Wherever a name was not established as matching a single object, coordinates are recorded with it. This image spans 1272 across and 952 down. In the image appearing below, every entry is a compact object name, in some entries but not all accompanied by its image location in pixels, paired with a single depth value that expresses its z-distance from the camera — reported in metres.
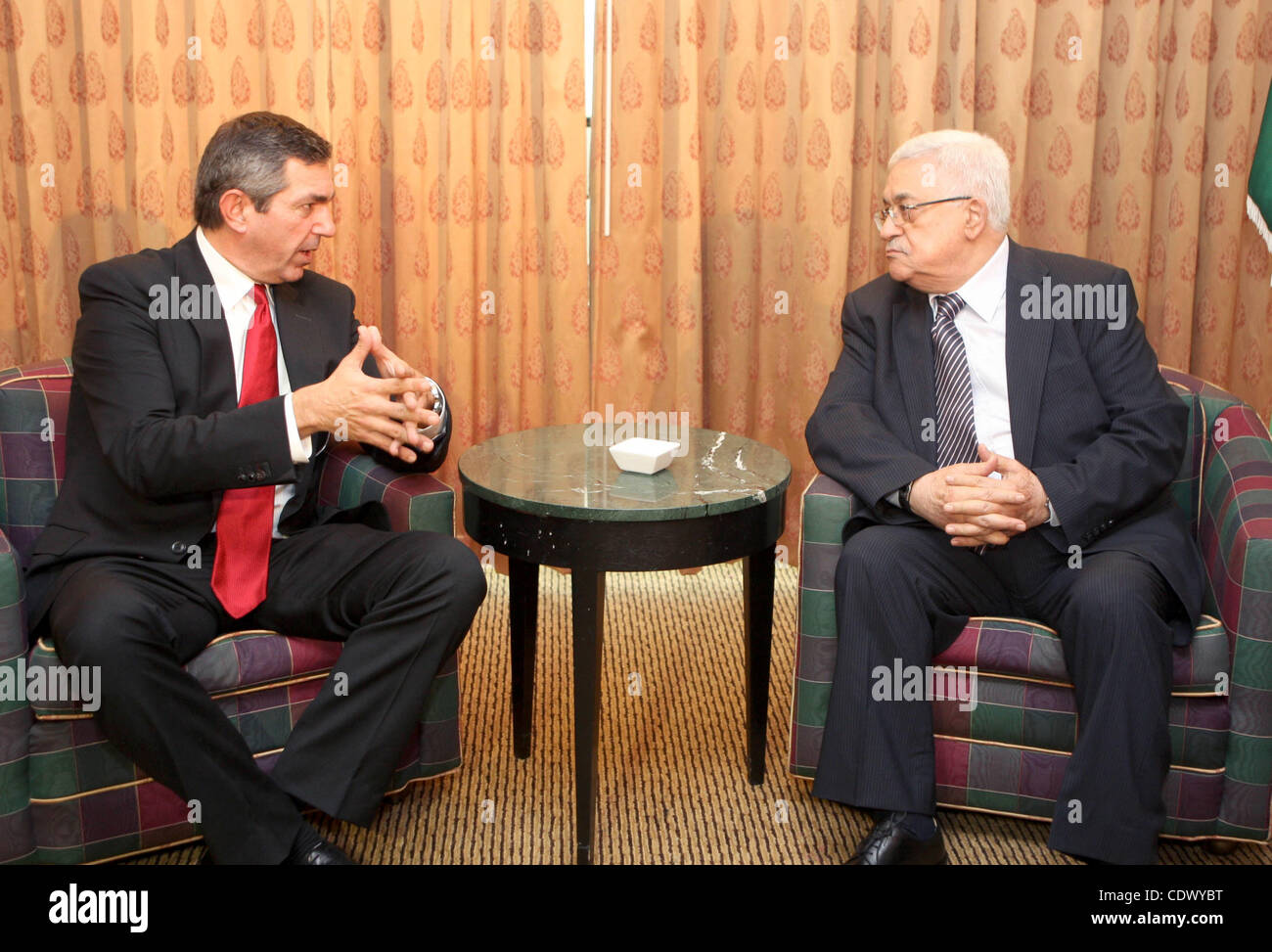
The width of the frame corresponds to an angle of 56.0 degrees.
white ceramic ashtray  2.25
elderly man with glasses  1.97
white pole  3.29
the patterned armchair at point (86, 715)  1.89
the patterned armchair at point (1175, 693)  1.99
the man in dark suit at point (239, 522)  1.91
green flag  3.11
